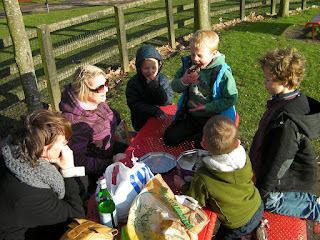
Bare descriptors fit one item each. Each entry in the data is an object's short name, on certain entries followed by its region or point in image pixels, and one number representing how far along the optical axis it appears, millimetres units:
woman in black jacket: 2037
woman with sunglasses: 3068
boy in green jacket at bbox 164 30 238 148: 3324
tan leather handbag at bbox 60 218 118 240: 1889
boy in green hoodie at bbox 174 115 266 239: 2303
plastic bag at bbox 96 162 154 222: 2234
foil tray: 2801
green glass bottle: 2119
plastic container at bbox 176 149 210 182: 2592
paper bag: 1985
